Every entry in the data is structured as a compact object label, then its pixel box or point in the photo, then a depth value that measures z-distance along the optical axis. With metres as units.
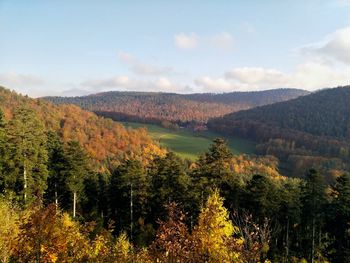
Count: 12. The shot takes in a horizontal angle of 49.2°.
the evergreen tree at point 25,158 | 39.19
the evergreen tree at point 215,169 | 41.72
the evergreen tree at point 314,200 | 44.06
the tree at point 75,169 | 48.44
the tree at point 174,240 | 14.51
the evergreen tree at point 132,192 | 50.94
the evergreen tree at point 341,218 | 43.16
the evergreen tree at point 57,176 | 49.03
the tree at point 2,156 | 39.50
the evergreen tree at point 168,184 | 48.44
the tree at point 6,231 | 22.08
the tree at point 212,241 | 14.86
